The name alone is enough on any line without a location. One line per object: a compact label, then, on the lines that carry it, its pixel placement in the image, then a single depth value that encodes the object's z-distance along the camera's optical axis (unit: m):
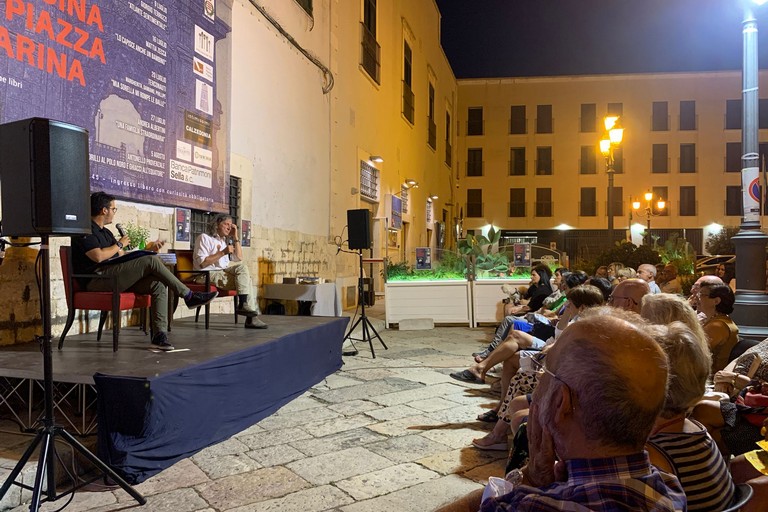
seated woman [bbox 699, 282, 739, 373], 3.20
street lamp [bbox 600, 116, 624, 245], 9.12
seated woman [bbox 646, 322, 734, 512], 1.40
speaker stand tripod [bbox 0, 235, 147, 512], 2.25
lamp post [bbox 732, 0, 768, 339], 4.93
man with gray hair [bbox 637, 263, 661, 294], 6.00
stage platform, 2.67
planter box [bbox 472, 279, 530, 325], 8.84
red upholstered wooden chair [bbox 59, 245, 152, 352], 3.61
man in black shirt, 3.68
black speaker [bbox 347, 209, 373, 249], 6.54
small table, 6.83
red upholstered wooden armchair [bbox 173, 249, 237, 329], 4.81
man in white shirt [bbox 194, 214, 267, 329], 4.85
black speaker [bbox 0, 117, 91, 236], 2.33
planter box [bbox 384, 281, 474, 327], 8.71
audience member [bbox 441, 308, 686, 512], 0.97
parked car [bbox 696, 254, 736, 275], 9.21
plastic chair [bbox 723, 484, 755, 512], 1.30
